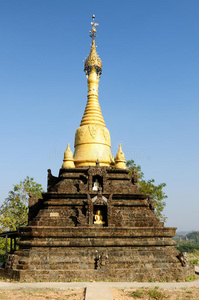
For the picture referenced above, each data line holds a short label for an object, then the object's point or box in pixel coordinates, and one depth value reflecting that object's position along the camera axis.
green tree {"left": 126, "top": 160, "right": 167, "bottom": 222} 41.18
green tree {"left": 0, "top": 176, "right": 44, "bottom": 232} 37.42
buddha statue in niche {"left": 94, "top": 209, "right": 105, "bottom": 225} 21.04
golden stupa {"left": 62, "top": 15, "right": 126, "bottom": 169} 26.56
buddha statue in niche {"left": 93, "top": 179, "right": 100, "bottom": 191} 23.56
